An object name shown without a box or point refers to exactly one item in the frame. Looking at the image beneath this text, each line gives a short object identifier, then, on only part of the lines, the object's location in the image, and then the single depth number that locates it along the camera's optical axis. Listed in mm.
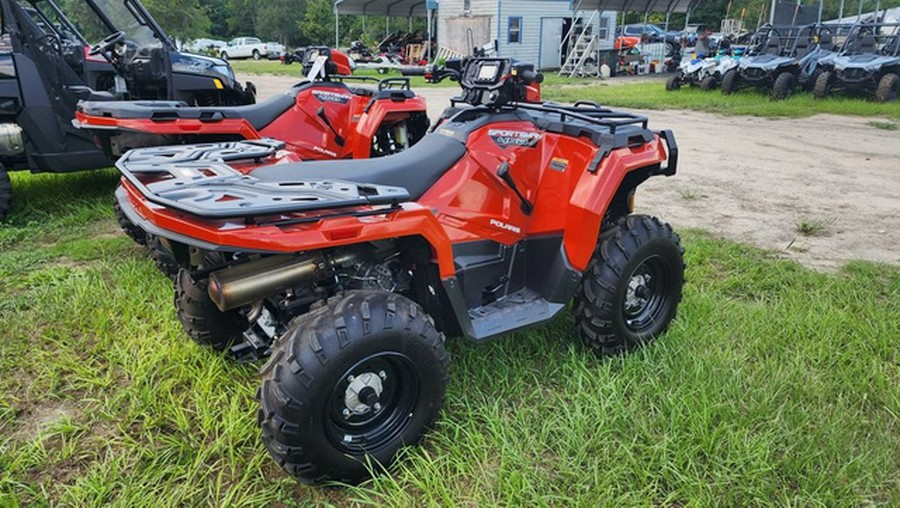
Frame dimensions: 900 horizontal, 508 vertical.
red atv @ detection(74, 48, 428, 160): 5137
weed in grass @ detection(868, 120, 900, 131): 11570
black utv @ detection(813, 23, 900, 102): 13664
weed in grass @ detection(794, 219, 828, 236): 5715
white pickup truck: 41625
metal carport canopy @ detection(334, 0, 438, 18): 33069
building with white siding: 27125
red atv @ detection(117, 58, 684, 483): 2203
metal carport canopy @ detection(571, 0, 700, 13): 23969
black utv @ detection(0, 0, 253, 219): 5703
